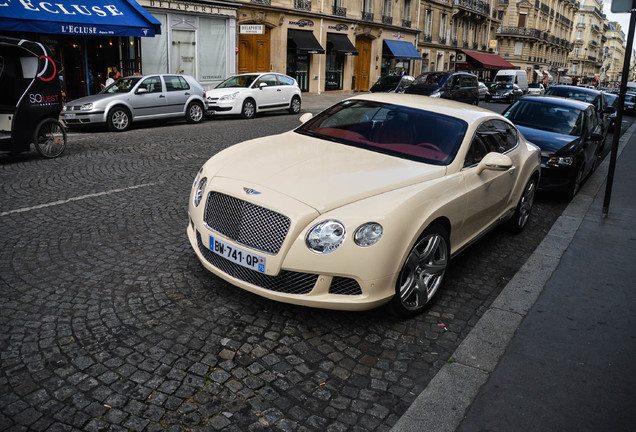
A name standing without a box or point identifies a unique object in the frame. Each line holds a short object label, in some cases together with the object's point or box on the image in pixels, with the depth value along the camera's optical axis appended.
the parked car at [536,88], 43.66
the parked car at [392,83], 27.59
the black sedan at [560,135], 8.24
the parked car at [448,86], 22.48
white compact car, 17.55
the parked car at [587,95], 14.64
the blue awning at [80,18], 15.48
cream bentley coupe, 3.62
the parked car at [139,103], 13.53
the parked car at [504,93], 35.91
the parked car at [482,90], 36.08
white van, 42.22
